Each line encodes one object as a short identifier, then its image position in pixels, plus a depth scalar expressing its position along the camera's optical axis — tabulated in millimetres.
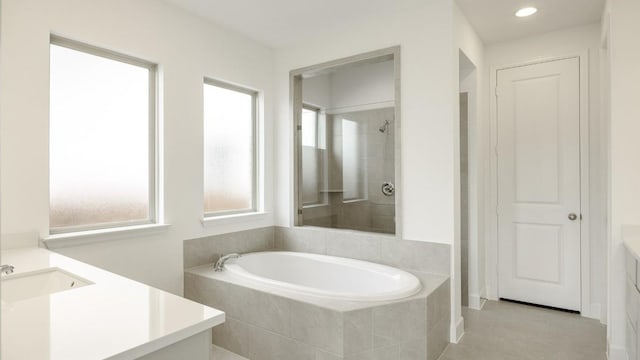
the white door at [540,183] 3172
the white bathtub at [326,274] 2248
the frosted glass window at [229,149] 3092
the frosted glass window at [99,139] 2141
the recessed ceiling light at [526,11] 2762
